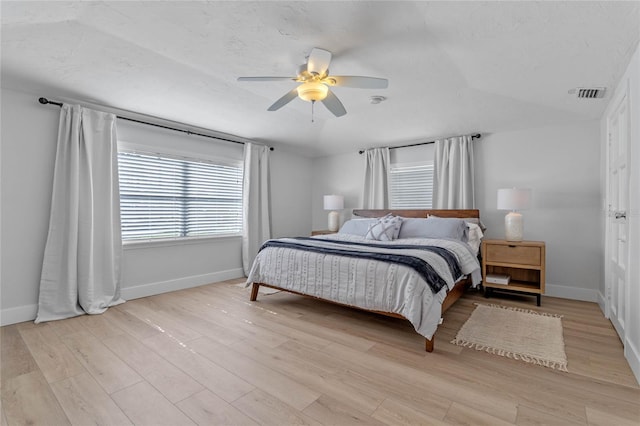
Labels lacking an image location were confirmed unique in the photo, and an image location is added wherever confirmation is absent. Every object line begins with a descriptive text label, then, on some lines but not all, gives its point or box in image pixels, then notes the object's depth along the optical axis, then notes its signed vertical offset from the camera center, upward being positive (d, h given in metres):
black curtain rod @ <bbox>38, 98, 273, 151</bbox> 3.02 +1.11
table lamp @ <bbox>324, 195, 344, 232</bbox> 5.37 +0.07
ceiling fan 2.33 +1.05
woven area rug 2.25 -1.06
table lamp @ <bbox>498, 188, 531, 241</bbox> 3.55 +0.07
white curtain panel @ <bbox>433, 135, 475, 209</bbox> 4.31 +0.54
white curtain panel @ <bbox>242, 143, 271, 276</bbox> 4.97 +0.15
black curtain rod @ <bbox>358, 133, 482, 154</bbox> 4.29 +1.09
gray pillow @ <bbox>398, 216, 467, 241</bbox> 3.81 -0.22
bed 2.43 -0.52
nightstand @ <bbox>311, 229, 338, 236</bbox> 5.28 -0.37
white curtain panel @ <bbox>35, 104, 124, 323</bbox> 3.07 -0.14
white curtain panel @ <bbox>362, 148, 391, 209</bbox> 5.19 +0.56
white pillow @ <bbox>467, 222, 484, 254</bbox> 3.90 -0.33
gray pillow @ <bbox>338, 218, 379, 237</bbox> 4.38 -0.23
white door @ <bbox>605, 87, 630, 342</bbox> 2.38 -0.02
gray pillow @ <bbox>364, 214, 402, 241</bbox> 3.91 -0.24
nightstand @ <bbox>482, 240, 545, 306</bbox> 3.43 -0.61
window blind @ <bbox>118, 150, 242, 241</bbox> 3.79 +0.20
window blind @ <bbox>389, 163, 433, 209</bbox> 4.87 +0.43
